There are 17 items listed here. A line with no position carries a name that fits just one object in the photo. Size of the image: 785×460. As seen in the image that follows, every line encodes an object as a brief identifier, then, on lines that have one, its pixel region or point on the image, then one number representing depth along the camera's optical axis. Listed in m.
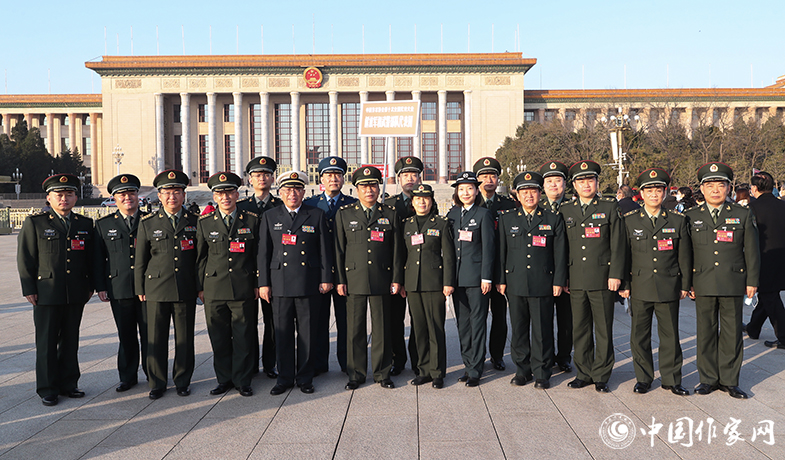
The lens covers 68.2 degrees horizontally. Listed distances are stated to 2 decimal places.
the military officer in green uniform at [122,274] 5.80
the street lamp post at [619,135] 18.82
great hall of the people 59.44
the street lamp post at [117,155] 55.43
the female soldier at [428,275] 5.92
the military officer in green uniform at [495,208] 6.53
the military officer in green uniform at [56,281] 5.57
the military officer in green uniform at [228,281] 5.70
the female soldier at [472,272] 5.91
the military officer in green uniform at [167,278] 5.66
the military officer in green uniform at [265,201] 6.39
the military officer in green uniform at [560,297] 6.24
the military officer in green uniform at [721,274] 5.51
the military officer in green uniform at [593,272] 5.68
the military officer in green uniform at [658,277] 5.54
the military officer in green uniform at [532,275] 5.84
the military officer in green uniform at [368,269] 5.88
